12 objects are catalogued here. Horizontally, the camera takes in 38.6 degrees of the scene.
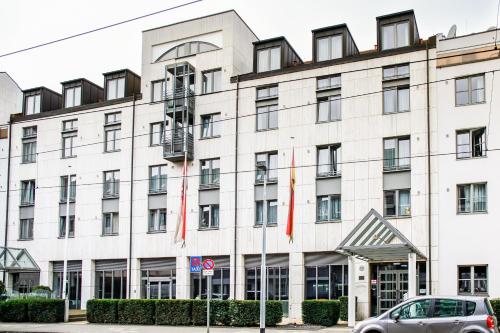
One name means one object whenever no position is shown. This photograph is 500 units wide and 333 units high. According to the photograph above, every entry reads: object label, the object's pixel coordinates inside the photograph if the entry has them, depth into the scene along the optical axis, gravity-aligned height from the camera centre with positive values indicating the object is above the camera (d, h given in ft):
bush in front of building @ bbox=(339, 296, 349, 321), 115.24 -8.00
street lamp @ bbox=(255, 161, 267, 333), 90.60 -3.83
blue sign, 89.92 -1.11
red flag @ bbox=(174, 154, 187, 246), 123.24 +6.52
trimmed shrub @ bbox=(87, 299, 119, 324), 118.52 -9.46
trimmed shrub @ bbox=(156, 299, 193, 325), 111.14 -8.87
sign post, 91.25 -1.48
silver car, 64.28 -5.43
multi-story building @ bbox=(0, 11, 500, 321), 119.85 +17.21
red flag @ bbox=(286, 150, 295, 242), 104.94 +7.17
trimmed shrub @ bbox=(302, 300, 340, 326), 109.09 -8.44
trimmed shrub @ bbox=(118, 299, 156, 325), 115.03 -9.17
